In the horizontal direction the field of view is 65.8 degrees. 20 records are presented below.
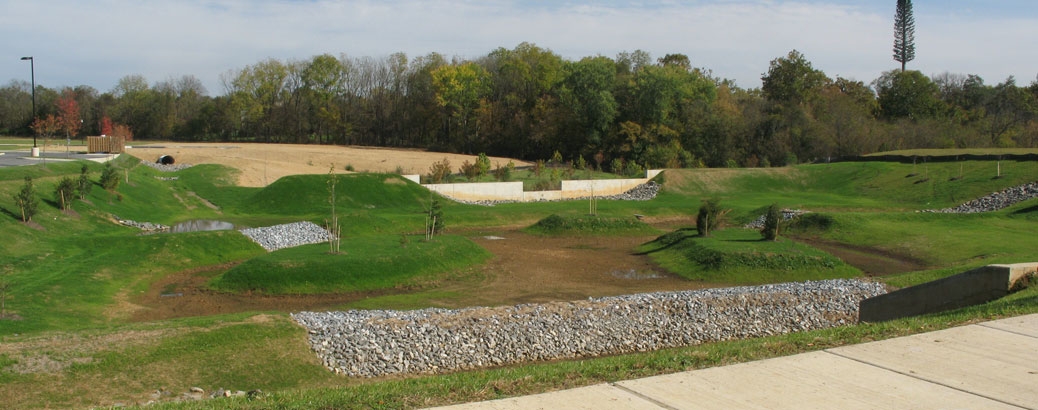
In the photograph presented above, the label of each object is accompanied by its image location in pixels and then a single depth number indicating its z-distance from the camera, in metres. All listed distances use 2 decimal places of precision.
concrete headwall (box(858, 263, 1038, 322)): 15.49
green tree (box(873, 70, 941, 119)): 86.06
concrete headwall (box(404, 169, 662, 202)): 51.66
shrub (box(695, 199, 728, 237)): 33.38
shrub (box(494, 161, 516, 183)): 58.97
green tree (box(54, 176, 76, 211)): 31.41
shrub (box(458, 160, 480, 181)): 58.20
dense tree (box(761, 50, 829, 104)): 87.62
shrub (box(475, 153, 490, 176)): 58.81
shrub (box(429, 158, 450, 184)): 55.66
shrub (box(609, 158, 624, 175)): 67.56
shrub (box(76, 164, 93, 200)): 33.66
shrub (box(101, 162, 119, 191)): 36.81
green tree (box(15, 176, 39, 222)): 27.89
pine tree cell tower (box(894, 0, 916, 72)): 116.44
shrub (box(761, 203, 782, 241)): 31.42
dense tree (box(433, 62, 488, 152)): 99.81
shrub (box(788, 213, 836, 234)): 38.38
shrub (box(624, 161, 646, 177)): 63.36
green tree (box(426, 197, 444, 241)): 32.93
